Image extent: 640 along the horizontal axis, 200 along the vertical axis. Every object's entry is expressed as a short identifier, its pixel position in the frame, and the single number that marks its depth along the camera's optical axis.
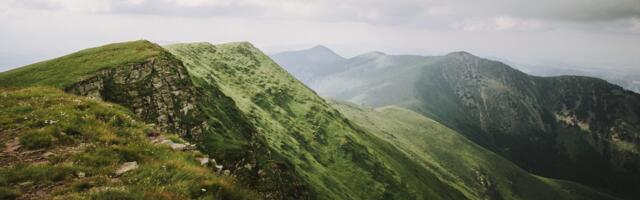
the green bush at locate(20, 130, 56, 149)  17.61
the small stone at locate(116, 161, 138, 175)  14.93
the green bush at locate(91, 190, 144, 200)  12.02
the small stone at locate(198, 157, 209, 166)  18.35
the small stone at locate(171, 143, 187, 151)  19.49
